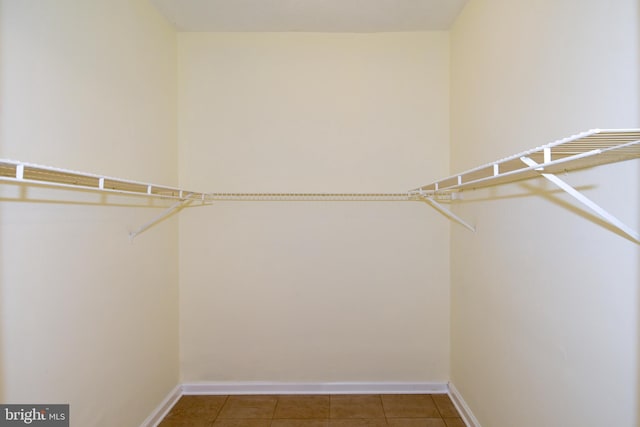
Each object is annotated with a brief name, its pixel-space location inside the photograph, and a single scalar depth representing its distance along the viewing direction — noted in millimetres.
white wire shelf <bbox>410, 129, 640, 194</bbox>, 711
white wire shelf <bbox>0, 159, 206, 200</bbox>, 848
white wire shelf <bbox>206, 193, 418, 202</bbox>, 2365
